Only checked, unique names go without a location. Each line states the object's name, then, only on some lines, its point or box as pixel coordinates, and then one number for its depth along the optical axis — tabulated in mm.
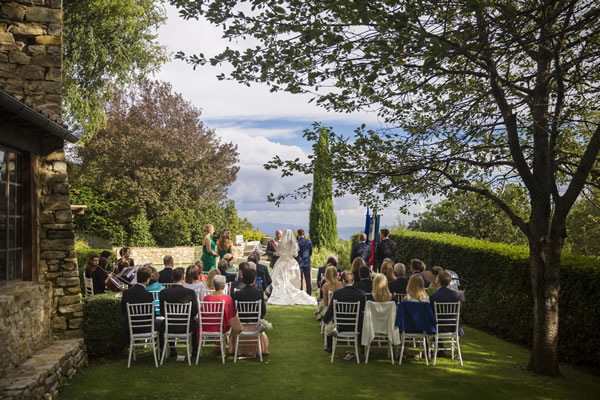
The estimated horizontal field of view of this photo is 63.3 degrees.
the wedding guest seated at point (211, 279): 8719
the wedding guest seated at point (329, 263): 11461
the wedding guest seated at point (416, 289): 8016
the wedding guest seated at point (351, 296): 8094
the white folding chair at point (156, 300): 8727
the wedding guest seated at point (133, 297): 7695
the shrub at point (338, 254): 21547
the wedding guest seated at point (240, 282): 9195
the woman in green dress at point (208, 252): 11992
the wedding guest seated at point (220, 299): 7957
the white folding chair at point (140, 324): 7621
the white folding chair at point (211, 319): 7809
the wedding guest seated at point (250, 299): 8031
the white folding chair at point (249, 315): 7977
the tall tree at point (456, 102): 5674
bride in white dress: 13859
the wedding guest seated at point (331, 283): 9336
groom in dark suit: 14352
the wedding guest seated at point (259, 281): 11547
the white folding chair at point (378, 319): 7949
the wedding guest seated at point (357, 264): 9984
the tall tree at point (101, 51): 17844
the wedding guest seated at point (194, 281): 8711
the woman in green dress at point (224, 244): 12289
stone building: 6949
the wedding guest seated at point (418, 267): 9664
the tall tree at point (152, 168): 27969
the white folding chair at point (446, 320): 7961
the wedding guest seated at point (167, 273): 9922
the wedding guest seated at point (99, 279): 10297
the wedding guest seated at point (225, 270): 10867
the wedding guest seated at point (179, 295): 7762
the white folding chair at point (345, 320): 7984
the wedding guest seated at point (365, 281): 8977
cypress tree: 26953
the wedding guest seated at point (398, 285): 9258
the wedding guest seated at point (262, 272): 11750
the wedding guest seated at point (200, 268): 9437
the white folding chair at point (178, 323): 7688
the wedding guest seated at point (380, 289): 7980
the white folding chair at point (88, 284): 10508
